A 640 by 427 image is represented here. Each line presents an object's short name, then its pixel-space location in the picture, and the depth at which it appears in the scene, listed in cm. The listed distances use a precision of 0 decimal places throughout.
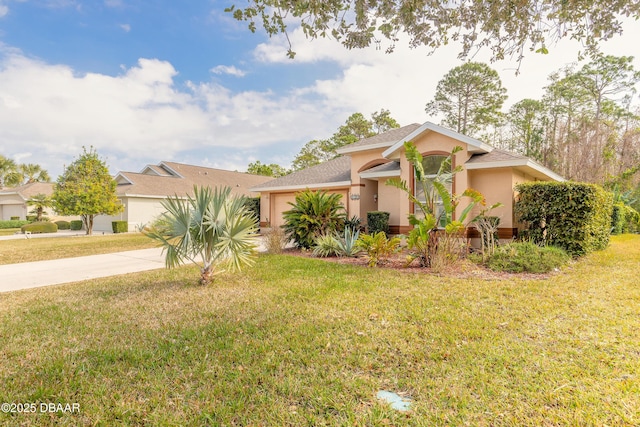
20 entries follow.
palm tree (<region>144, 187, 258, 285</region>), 654
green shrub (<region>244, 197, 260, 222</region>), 2177
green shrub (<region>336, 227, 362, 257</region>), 1119
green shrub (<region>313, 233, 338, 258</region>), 1123
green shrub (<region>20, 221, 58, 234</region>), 2455
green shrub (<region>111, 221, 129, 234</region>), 2453
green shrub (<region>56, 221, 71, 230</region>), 2988
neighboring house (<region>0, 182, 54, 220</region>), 3428
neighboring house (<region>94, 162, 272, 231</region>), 2564
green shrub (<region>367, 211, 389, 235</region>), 1437
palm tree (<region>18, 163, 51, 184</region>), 4319
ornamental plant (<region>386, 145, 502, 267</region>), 849
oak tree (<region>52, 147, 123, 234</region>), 2125
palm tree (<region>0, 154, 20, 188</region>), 3988
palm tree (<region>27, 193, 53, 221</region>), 3177
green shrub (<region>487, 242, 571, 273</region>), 834
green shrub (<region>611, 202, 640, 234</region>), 1864
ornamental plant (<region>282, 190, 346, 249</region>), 1237
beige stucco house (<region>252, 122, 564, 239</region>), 1198
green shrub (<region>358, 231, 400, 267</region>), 952
